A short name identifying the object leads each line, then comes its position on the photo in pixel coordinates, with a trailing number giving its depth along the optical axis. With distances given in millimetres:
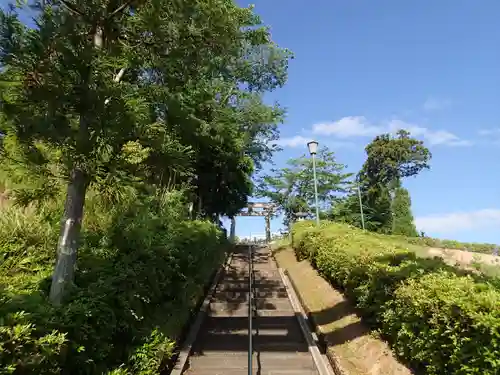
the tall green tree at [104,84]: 3682
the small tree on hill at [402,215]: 38219
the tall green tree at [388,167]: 41156
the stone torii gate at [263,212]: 32809
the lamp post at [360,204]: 34844
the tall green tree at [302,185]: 30797
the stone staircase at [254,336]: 6188
